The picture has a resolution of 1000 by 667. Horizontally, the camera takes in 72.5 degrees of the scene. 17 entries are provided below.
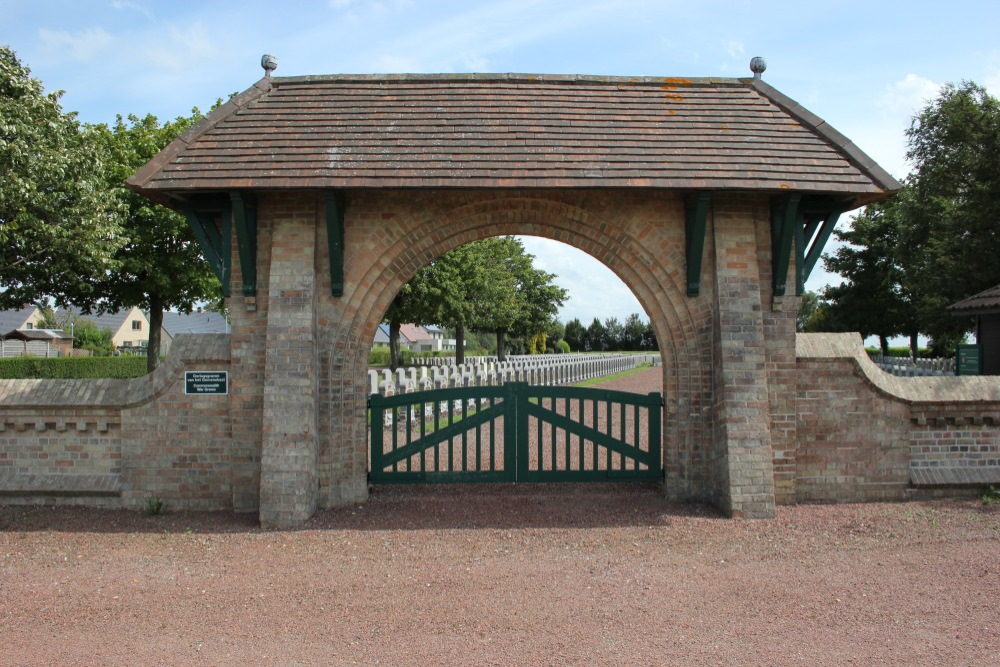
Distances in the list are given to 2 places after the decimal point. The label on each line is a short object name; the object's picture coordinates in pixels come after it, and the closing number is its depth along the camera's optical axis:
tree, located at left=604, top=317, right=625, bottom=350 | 79.00
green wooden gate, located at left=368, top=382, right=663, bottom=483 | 8.48
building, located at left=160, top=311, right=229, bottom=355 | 64.97
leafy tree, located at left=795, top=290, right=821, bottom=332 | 76.26
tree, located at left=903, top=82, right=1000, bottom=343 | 21.64
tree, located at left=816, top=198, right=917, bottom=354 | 38.28
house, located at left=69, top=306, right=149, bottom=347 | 67.44
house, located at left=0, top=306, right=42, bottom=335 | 54.22
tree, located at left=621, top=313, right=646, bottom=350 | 77.81
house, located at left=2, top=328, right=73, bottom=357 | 51.88
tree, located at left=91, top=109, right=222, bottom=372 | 19.19
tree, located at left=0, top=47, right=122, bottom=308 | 10.55
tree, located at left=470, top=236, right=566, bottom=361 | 35.25
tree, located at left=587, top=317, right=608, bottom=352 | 78.31
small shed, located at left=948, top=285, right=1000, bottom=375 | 17.72
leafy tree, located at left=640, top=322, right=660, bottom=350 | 76.94
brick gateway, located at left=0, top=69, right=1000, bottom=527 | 7.68
